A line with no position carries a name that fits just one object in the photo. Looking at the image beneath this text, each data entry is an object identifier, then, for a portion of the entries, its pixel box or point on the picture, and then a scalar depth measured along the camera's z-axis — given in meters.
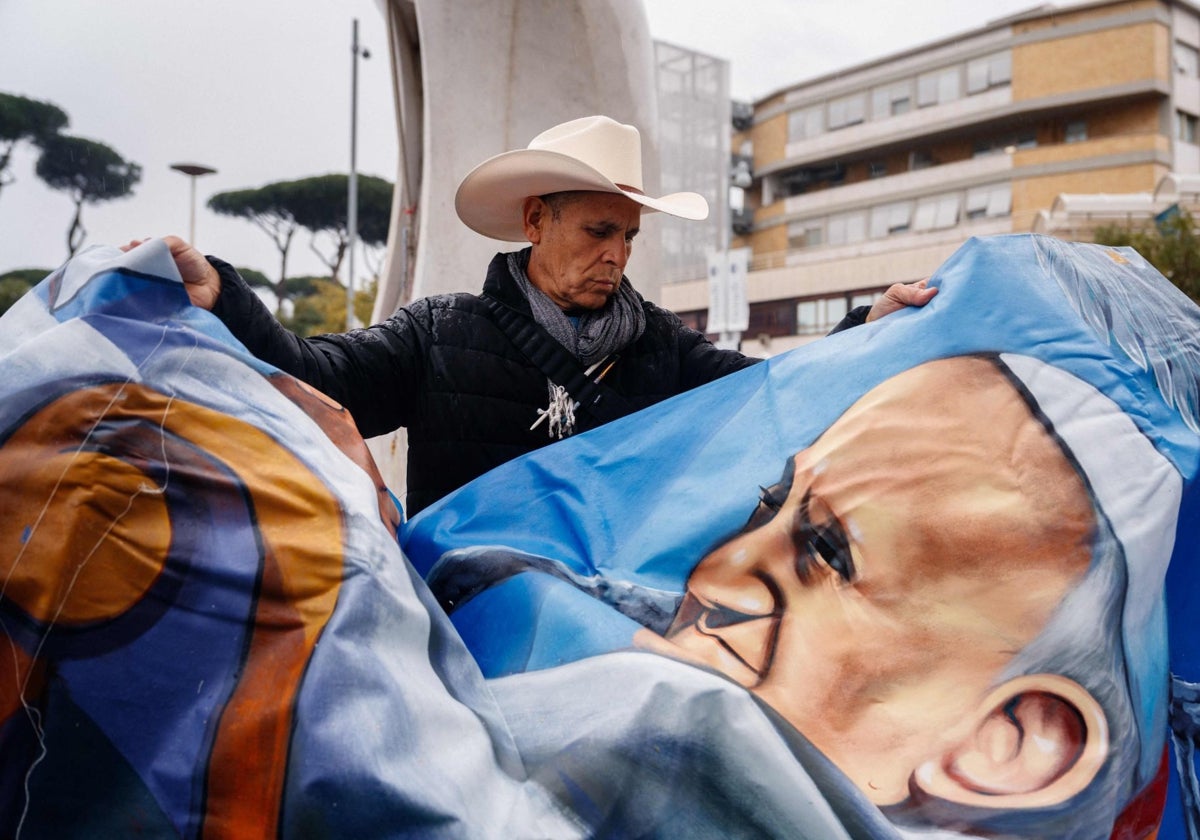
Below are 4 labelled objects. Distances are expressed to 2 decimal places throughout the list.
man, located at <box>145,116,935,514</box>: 2.47
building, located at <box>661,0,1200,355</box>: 37.22
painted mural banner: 1.33
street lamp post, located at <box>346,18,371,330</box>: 16.33
